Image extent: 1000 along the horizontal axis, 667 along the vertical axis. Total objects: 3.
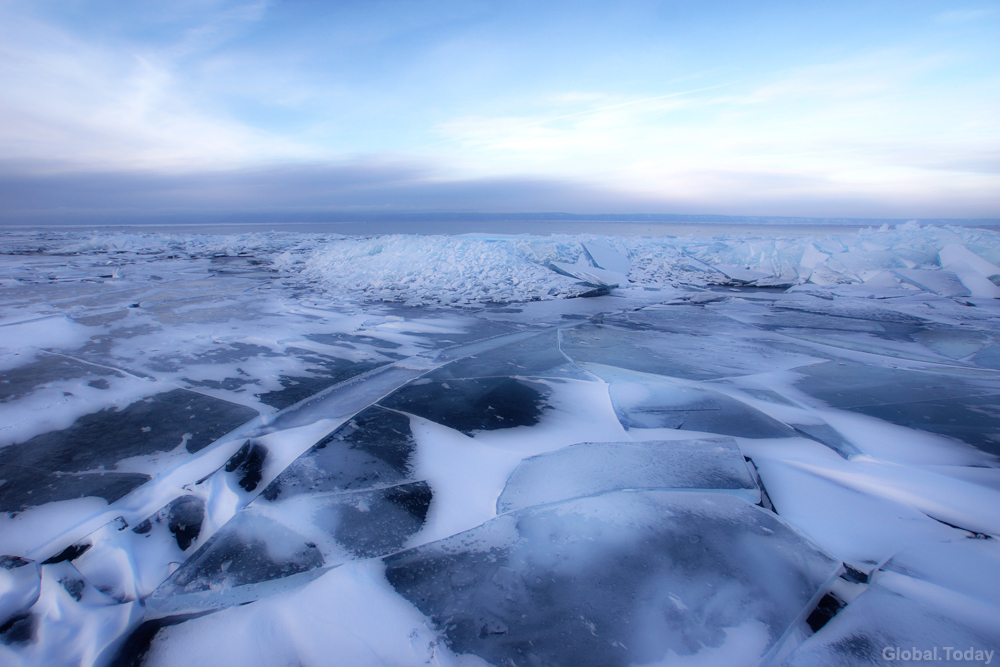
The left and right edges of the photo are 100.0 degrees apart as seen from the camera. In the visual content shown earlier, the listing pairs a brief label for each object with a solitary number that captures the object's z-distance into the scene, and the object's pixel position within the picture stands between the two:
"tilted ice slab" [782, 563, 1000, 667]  0.91
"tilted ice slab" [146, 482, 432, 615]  1.12
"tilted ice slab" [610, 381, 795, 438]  1.93
